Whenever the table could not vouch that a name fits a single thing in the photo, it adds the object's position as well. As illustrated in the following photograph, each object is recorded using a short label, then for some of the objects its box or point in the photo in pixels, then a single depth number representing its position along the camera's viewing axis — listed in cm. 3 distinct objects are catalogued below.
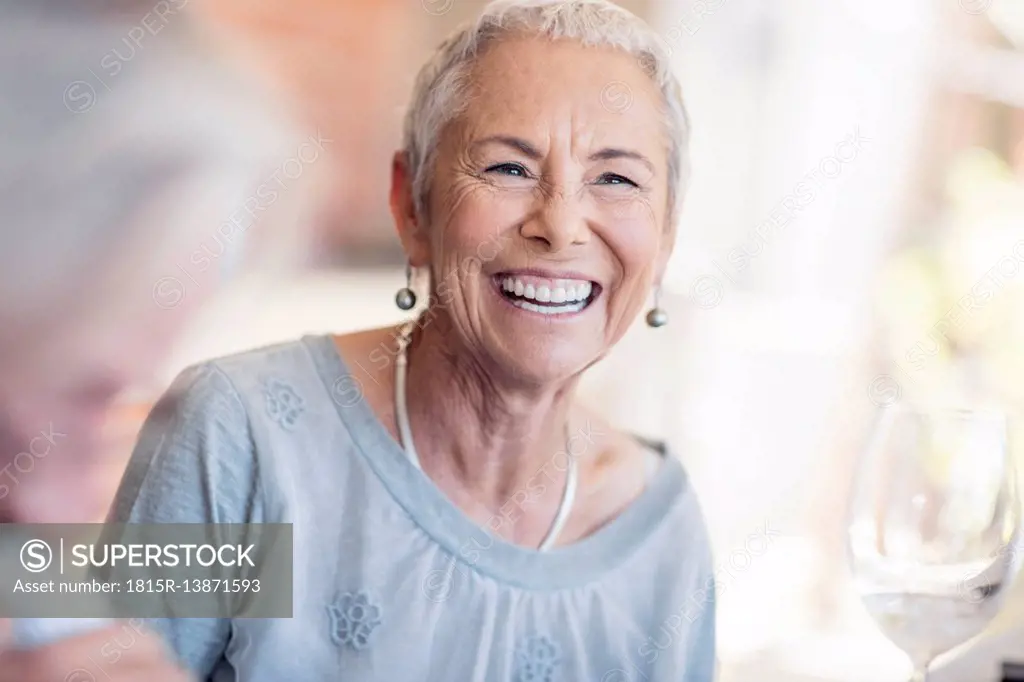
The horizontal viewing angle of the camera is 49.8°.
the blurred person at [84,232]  103
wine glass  103
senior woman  102
